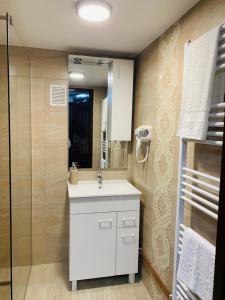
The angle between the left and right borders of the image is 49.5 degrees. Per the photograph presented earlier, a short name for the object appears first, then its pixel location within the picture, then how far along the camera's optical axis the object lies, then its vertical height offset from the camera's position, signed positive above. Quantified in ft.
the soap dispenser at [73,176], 8.15 -1.59
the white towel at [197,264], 3.99 -2.32
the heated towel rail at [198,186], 3.91 -1.02
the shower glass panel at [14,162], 5.65 -0.92
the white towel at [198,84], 3.92 +0.81
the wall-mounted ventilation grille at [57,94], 7.92 +1.09
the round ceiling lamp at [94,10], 4.89 +2.49
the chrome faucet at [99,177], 8.36 -1.65
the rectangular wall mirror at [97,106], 8.08 +0.76
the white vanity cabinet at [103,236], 6.95 -3.12
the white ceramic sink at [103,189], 7.04 -1.87
